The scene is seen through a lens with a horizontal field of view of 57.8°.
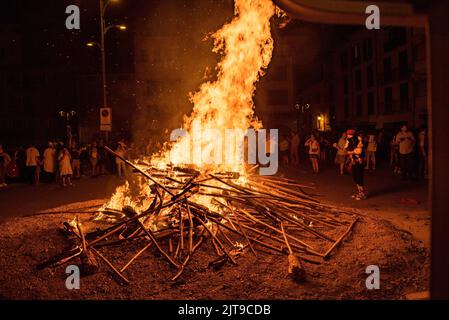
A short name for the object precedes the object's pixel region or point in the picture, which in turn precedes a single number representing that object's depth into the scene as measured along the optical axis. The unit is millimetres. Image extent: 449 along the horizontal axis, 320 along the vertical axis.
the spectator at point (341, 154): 16922
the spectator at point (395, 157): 16400
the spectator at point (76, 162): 18516
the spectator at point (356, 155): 11109
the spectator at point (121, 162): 18094
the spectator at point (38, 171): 16922
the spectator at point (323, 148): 23364
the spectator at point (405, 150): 13867
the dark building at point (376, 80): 33406
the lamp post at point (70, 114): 22266
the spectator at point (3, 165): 16656
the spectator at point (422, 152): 14085
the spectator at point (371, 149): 17906
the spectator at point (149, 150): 21594
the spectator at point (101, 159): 19828
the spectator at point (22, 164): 17950
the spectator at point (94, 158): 19047
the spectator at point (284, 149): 22078
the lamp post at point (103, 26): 17781
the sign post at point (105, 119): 16891
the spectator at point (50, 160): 16531
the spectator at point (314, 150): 17172
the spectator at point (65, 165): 15867
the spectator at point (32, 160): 16672
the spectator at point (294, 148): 21473
